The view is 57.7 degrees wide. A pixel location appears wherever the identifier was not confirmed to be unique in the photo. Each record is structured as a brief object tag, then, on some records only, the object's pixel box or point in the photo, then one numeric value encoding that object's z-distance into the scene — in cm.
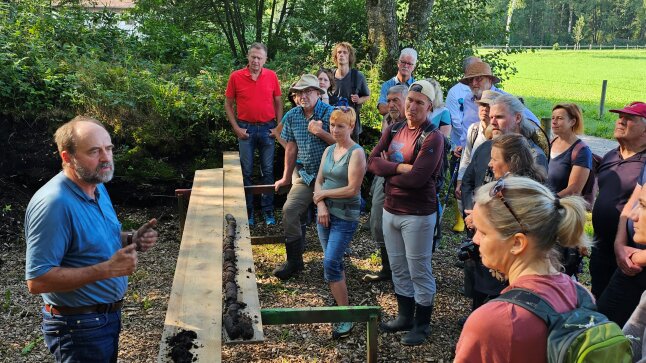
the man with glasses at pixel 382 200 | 546
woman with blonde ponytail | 177
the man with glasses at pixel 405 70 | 701
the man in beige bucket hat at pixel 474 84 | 625
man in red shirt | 730
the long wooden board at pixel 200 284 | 303
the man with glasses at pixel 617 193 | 402
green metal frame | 359
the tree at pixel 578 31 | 7694
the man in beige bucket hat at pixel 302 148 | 573
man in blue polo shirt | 278
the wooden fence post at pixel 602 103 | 1755
